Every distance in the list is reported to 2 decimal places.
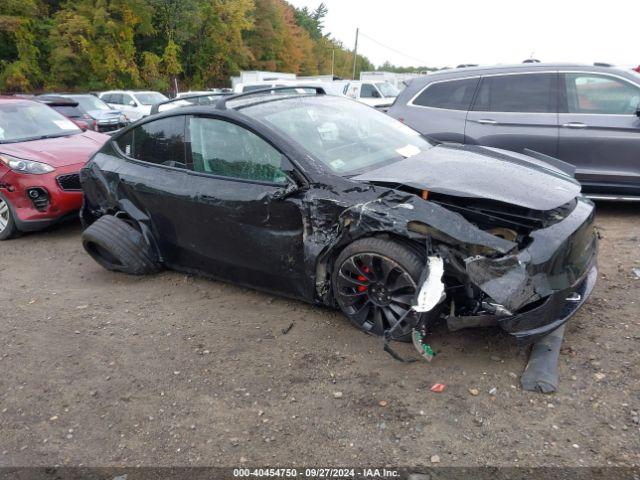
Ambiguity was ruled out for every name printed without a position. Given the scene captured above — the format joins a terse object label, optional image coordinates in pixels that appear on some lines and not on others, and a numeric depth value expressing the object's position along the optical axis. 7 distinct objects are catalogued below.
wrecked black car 2.94
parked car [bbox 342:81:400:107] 19.09
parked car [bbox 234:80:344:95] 17.76
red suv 5.91
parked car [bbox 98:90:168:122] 19.50
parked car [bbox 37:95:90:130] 10.86
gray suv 5.45
